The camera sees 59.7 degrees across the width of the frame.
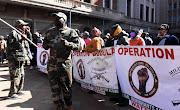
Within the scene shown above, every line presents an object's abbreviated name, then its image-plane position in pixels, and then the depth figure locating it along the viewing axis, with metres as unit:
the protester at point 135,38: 4.98
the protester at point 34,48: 8.36
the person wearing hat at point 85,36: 6.79
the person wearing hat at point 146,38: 7.50
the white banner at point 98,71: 3.51
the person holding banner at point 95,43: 3.98
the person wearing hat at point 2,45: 9.93
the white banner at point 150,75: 2.41
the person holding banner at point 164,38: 3.74
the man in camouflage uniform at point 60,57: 2.99
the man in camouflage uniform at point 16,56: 4.11
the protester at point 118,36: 4.13
